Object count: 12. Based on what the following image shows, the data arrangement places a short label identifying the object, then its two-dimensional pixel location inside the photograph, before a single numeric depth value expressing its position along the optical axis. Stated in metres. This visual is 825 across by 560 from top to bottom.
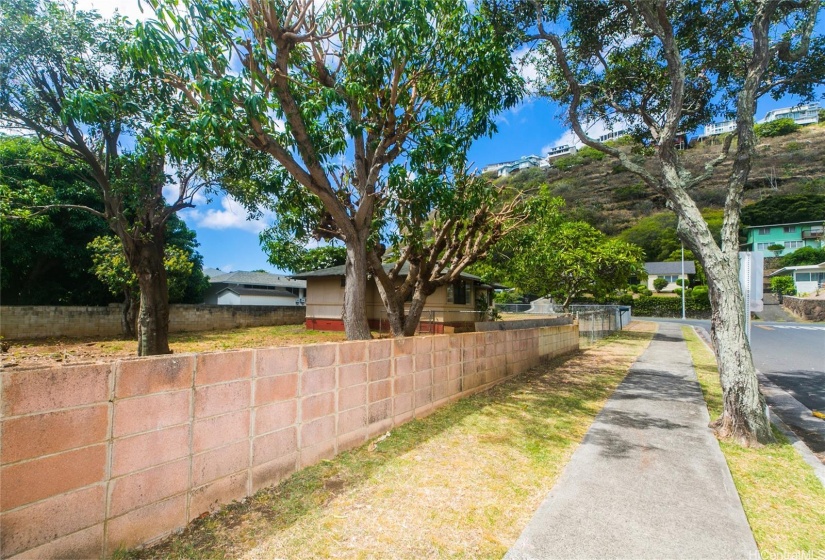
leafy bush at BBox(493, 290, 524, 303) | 48.27
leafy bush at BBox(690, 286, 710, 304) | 42.00
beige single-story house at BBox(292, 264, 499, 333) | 19.02
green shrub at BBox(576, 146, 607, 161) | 105.08
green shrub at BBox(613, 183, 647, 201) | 83.96
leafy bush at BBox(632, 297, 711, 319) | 41.97
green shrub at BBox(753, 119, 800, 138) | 80.22
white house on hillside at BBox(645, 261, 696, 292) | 53.03
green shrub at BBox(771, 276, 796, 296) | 42.09
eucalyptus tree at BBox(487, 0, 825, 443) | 5.25
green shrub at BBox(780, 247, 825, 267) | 48.00
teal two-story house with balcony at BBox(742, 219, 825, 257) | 54.22
